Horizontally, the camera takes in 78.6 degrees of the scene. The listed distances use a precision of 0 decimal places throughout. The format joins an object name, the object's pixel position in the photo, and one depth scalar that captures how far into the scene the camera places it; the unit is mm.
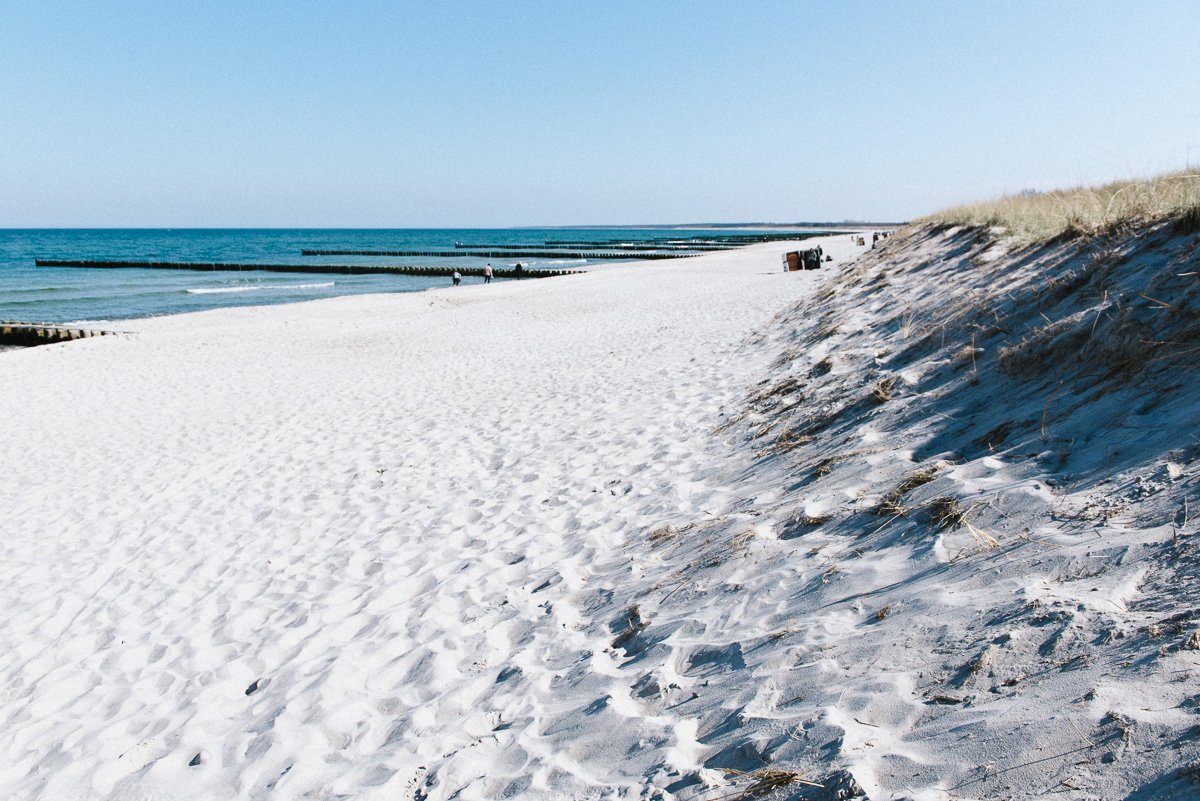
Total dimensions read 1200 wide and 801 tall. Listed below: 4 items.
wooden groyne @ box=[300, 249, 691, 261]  68625
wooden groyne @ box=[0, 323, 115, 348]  22547
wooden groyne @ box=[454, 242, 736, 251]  82088
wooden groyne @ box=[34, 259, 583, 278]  48844
